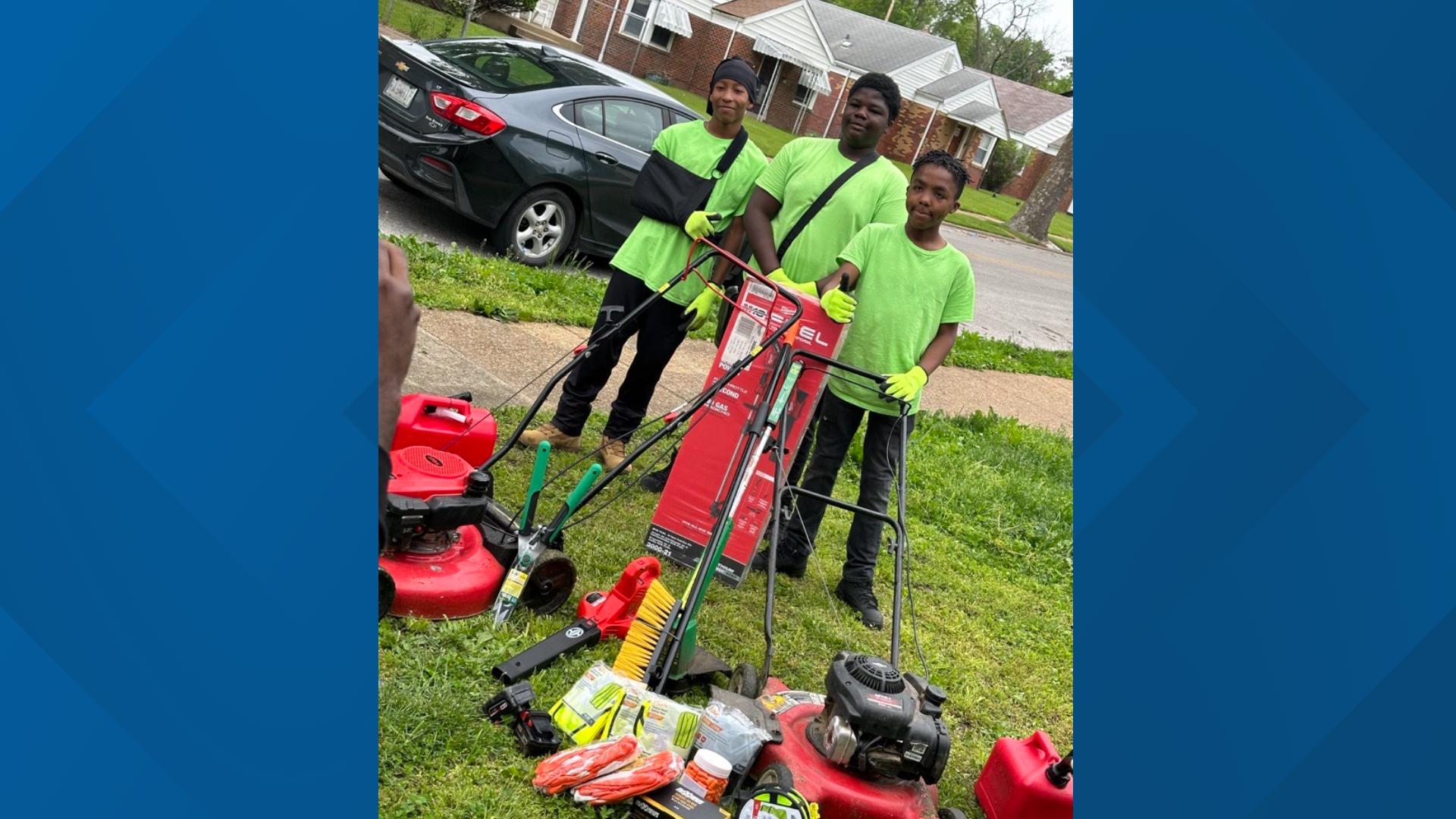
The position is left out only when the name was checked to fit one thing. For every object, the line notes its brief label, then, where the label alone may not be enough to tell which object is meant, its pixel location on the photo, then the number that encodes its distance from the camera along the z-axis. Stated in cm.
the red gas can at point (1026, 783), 394
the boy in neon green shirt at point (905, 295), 477
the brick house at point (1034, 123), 4794
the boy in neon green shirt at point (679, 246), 533
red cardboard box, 519
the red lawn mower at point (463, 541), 401
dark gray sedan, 853
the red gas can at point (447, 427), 477
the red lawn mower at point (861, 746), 357
